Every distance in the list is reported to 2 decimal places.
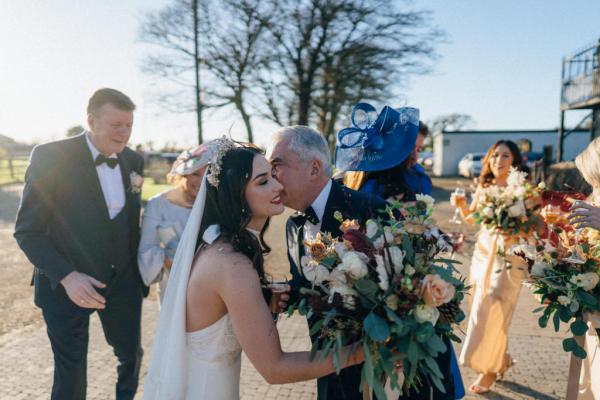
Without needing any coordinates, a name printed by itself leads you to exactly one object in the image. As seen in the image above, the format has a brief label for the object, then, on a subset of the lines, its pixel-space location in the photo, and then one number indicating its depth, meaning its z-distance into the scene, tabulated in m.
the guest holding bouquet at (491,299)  4.21
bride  1.88
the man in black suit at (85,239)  3.12
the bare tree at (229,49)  21.72
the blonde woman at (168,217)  3.68
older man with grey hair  2.40
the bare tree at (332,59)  22.29
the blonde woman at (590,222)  2.56
